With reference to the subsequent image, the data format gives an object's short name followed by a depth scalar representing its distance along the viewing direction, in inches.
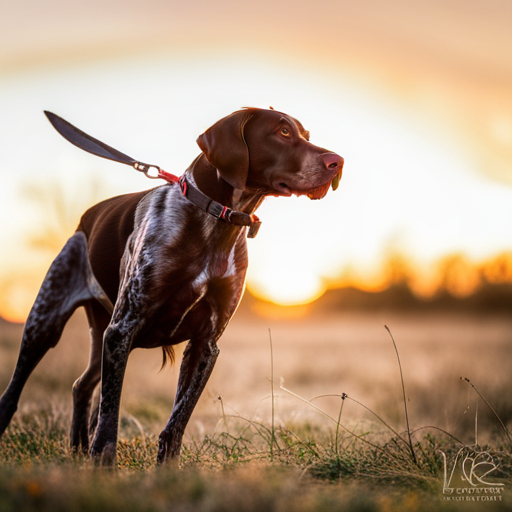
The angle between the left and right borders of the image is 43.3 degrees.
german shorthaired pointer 146.8
